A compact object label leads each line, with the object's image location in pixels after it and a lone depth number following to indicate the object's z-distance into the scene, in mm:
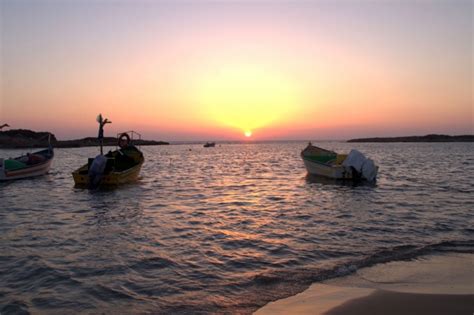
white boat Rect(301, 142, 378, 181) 22422
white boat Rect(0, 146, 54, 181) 25391
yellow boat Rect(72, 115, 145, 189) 20641
